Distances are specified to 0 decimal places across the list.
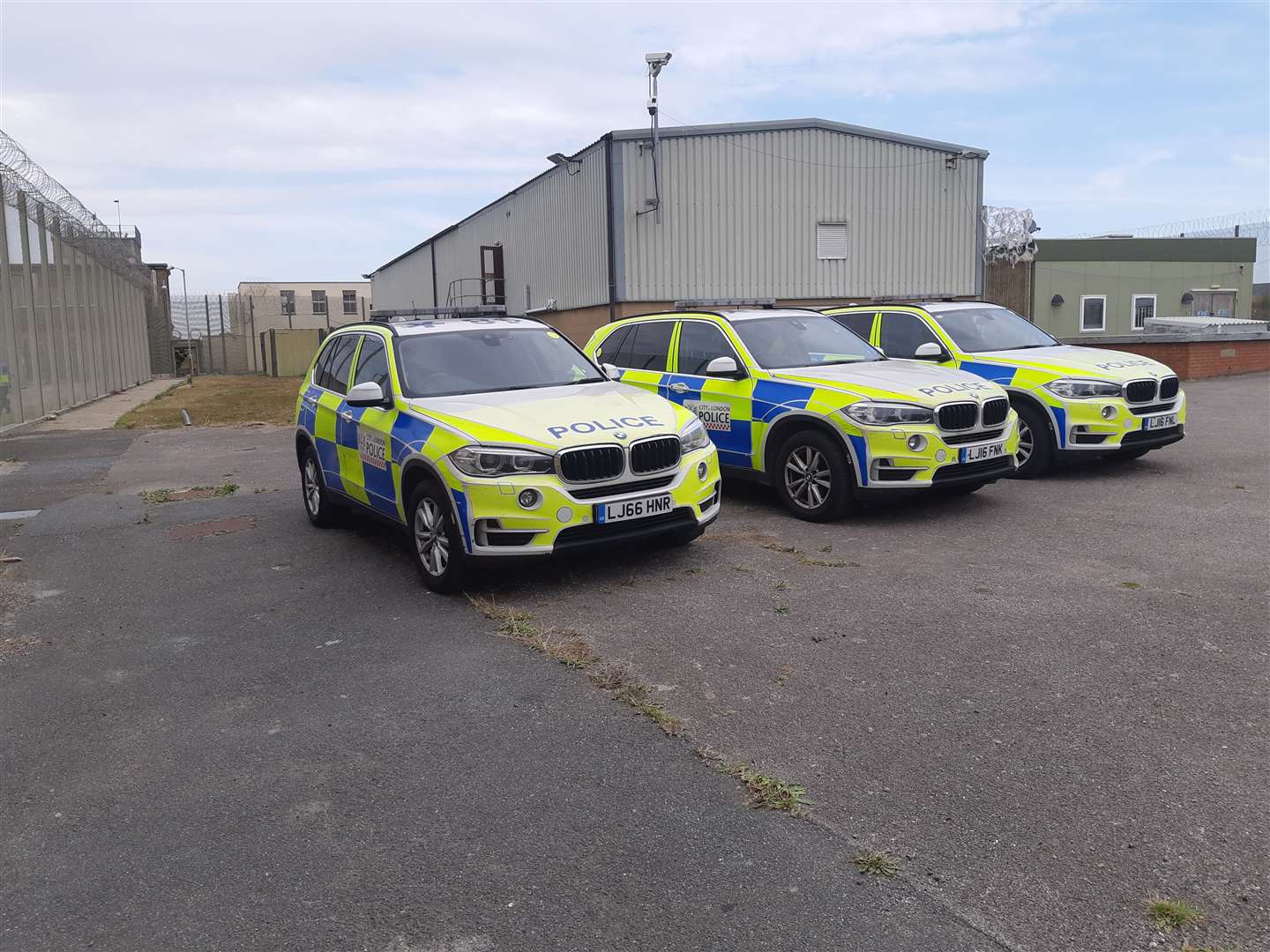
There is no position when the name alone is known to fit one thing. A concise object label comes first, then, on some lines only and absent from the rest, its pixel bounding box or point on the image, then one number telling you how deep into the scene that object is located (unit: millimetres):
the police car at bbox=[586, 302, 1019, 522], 8023
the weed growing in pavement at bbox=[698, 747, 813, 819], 3607
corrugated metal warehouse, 20344
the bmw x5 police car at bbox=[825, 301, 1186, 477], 9898
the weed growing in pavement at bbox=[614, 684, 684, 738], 4282
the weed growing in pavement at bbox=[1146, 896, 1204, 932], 2902
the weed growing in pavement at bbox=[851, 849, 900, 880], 3191
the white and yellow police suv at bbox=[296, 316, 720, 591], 6152
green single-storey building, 33250
